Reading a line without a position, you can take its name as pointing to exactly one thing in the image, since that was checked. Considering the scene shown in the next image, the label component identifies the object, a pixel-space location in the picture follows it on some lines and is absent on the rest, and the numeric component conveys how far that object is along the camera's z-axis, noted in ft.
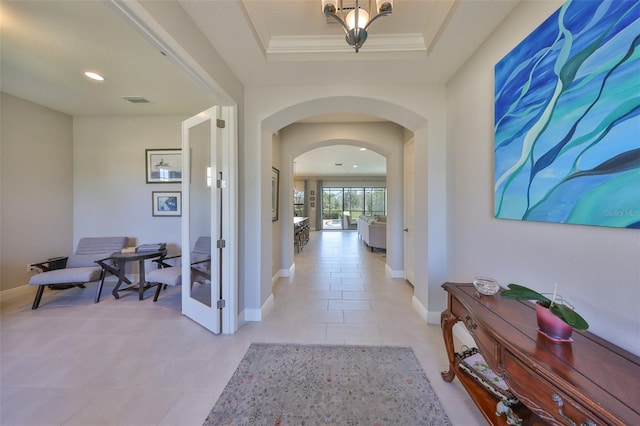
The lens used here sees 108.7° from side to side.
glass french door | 7.72
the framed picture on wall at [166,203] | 13.03
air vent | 10.68
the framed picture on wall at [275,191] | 13.33
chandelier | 4.57
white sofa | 21.33
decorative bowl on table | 4.79
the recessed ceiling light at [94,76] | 8.66
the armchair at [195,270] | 8.40
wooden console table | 2.33
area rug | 4.76
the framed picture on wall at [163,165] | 12.94
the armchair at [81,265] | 9.57
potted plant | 2.95
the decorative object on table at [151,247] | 12.01
